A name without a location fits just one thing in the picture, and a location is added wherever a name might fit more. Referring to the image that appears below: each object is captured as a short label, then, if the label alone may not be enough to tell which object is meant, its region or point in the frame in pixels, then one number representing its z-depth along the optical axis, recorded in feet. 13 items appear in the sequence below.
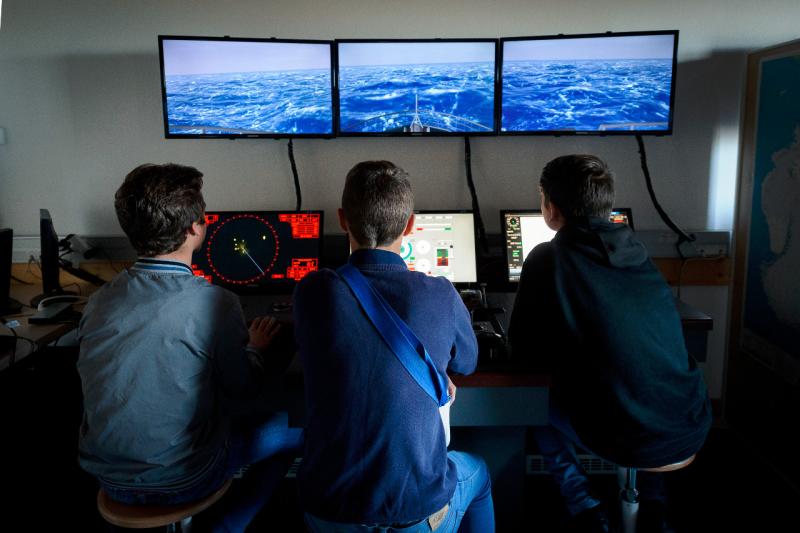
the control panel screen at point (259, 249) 7.72
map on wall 7.38
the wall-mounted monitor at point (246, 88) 7.47
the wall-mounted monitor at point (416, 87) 7.73
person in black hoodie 4.77
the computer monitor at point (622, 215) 8.08
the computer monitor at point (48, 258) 7.25
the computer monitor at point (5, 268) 7.16
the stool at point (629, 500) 5.34
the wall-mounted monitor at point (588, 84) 7.61
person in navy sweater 3.75
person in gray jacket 4.30
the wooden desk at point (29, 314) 6.16
